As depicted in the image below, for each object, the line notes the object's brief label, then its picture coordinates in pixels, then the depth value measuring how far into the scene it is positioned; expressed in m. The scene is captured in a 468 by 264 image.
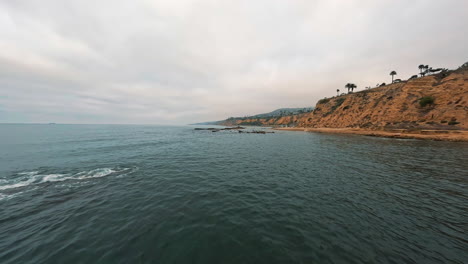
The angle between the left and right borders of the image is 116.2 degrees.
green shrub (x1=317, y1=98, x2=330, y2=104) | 116.27
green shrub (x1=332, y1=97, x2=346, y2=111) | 103.12
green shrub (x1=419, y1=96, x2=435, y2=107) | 53.56
